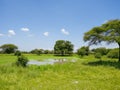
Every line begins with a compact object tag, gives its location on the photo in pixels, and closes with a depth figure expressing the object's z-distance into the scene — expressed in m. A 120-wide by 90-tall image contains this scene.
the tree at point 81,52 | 24.77
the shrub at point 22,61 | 8.80
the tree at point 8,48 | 49.10
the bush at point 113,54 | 20.97
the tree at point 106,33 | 10.66
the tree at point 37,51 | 40.61
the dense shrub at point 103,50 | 29.58
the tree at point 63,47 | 40.54
